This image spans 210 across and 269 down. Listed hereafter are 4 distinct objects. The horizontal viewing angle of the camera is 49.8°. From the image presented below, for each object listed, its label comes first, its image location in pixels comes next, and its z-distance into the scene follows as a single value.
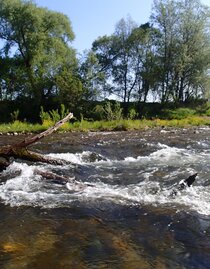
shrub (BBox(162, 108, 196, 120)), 23.43
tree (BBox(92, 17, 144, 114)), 29.16
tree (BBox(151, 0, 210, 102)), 26.01
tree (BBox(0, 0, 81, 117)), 24.95
